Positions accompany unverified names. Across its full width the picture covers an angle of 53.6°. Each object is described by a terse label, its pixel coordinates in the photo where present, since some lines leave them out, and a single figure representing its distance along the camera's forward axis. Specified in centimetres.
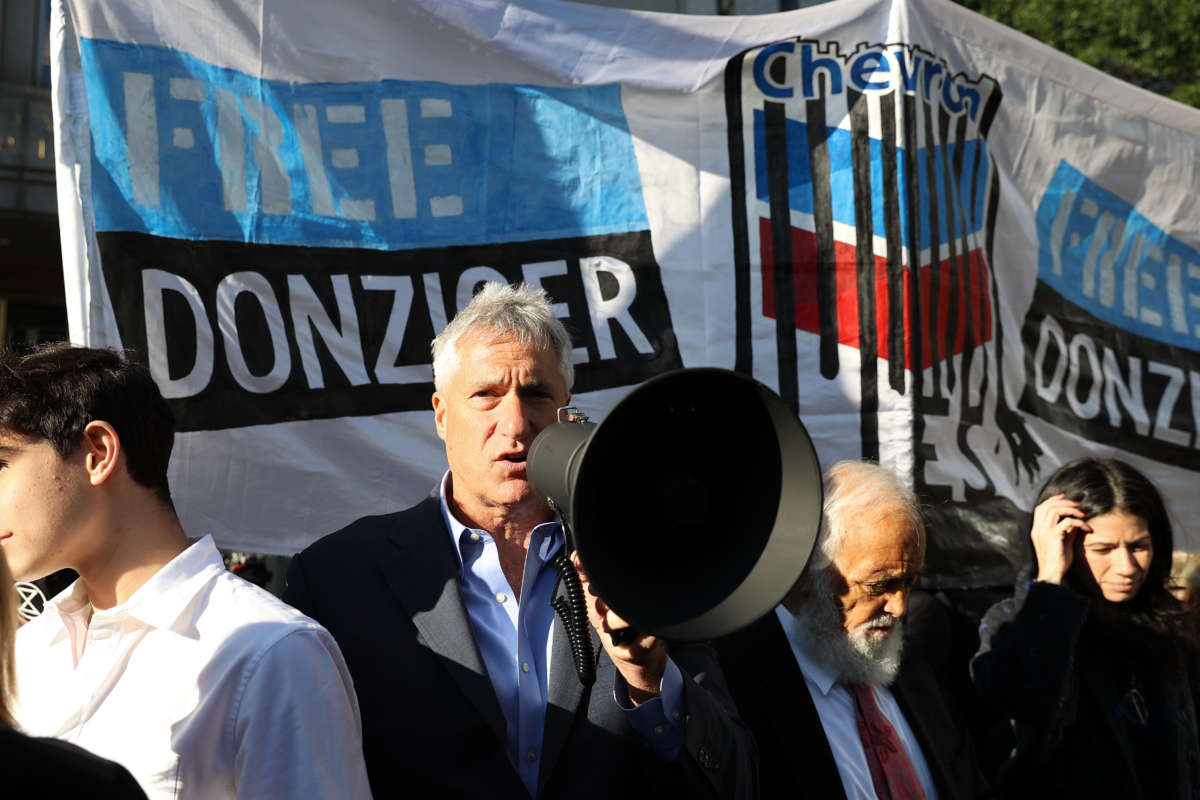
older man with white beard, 246
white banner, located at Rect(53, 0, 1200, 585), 310
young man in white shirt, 166
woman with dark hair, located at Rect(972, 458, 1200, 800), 279
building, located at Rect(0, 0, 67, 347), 1007
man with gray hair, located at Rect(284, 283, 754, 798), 198
